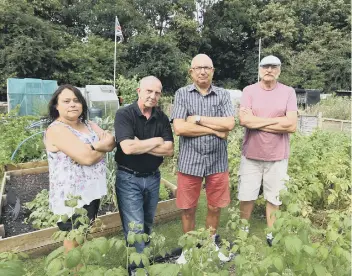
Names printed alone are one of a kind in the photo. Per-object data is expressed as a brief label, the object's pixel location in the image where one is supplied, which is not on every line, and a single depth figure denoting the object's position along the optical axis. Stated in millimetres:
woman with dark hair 2191
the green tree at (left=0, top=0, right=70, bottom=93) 15852
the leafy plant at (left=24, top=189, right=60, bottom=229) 3391
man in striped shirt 2816
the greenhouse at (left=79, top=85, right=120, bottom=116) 11602
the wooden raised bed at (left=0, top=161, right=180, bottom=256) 3001
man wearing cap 3010
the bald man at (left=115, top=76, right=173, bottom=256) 2451
